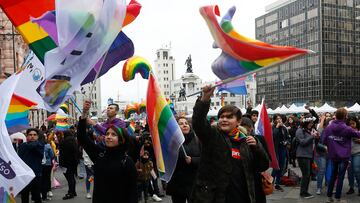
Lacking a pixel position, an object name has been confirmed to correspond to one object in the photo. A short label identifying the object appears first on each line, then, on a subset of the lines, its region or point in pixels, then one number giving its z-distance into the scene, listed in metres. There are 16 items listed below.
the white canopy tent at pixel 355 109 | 30.66
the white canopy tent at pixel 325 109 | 31.41
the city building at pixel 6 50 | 33.62
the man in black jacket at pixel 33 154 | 8.69
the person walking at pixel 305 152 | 9.27
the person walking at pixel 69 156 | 10.81
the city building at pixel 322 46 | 88.94
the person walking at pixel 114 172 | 4.86
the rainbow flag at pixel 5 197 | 5.55
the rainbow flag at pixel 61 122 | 14.12
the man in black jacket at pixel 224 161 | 4.05
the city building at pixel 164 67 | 166.62
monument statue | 111.58
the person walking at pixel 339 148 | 8.74
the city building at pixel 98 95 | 134.01
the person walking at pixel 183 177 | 5.92
